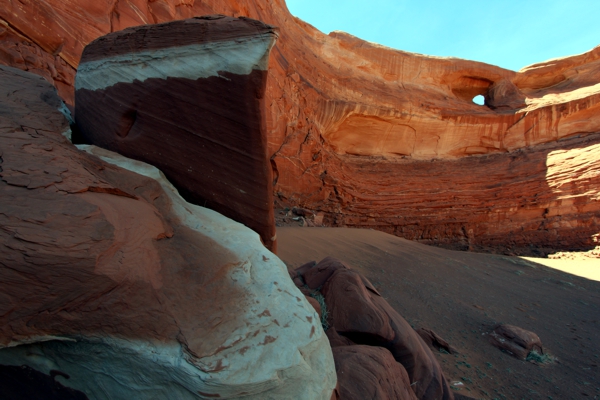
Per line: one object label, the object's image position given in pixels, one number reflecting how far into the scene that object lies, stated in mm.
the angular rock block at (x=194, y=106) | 2109
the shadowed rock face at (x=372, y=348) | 1688
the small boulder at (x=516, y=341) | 2941
